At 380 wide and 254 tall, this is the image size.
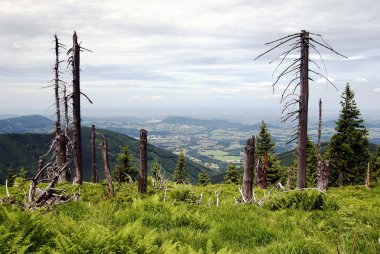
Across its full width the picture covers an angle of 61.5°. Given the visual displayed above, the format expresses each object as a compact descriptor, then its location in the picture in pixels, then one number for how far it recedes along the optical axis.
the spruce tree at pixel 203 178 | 59.55
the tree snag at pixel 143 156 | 15.77
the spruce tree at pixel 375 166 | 46.88
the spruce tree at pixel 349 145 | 45.19
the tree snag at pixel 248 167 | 14.50
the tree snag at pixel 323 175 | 21.84
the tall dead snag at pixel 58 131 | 25.86
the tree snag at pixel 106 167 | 13.85
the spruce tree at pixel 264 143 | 52.14
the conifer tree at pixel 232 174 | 53.28
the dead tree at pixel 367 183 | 28.79
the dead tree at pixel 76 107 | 21.22
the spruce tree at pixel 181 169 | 62.50
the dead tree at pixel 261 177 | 29.96
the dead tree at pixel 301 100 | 15.75
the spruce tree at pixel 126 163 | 48.12
